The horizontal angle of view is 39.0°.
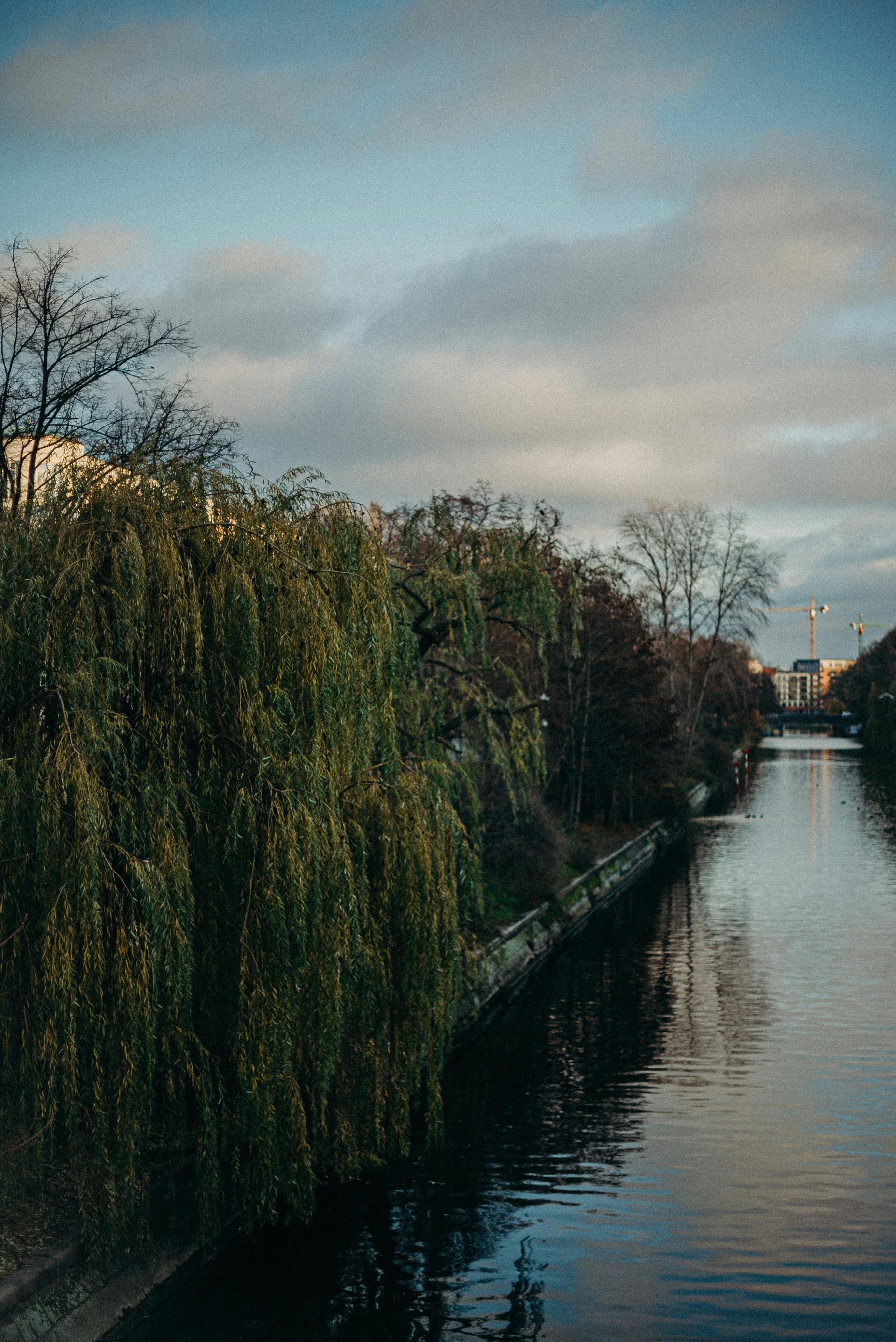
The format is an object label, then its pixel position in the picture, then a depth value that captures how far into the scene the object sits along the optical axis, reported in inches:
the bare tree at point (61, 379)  673.0
